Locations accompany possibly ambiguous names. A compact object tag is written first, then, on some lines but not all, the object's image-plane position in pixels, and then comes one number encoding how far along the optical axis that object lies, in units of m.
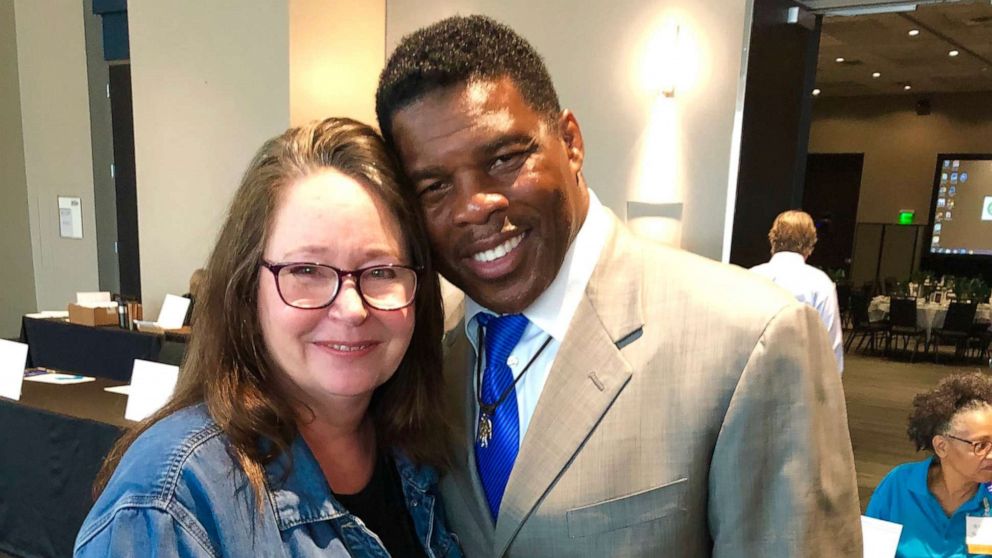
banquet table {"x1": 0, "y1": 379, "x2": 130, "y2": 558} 2.73
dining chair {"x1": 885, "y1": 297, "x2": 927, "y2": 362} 9.06
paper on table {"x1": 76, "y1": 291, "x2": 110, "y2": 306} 4.62
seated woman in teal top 2.27
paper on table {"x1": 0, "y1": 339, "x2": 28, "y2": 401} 2.96
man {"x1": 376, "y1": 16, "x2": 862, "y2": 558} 0.94
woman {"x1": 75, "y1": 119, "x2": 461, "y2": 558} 0.88
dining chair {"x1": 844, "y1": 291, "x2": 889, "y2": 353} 9.58
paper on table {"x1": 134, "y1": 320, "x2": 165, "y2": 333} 4.37
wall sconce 4.29
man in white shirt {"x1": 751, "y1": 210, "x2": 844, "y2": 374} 4.12
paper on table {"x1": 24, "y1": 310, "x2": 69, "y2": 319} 4.72
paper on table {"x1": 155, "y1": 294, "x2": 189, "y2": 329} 4.29
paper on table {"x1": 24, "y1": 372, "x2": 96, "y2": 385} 3.44
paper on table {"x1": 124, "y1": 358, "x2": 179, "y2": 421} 2.49
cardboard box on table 4.38
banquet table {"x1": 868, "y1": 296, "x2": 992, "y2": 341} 9.17
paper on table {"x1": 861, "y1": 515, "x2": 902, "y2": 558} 2.04
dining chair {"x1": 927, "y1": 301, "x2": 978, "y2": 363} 8.80
